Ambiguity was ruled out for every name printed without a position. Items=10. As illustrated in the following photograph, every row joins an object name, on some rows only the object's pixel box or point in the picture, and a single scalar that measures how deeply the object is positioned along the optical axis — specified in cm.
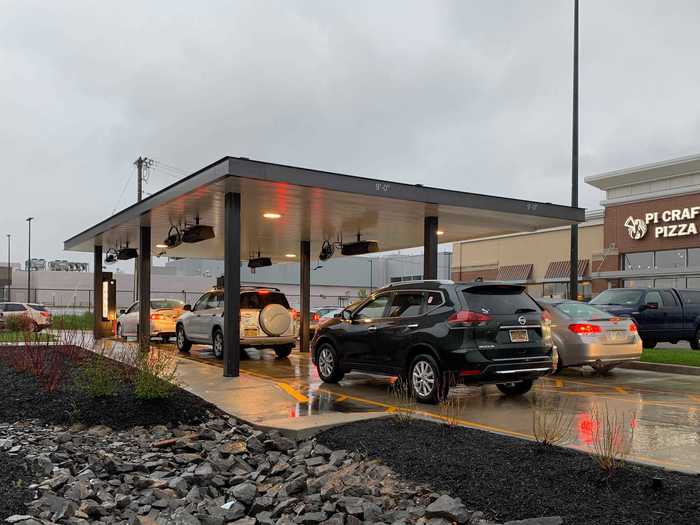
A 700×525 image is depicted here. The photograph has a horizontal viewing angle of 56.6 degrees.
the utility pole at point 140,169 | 4684
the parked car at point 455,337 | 958
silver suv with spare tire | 1664
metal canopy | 1302
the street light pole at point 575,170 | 1873
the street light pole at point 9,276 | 8012
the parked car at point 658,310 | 1828
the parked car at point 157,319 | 2317
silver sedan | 1272
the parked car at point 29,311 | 3175
